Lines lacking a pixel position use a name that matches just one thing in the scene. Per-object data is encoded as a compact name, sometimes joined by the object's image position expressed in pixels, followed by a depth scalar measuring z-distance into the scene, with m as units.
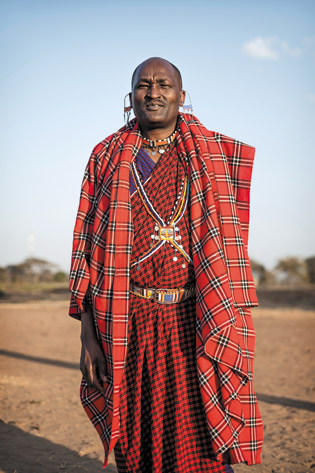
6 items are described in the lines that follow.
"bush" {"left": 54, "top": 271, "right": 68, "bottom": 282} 33.47
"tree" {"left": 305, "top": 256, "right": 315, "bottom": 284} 30.97
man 2.18
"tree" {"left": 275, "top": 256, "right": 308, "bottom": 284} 32.19
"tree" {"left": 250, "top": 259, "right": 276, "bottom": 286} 32.19
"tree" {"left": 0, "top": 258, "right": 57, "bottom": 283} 33.62
